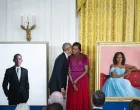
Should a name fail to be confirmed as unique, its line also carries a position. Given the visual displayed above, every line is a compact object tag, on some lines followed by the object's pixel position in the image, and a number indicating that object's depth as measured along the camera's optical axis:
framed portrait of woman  6.61
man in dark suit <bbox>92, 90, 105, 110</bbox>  3.93
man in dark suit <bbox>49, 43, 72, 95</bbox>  6.34
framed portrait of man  6.51
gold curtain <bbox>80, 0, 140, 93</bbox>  6.98
